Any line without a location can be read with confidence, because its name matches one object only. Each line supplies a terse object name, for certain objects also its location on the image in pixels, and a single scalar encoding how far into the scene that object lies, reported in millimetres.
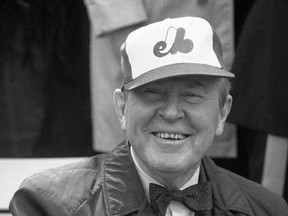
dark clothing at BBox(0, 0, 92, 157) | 3670
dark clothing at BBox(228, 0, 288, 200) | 3240
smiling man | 2406
